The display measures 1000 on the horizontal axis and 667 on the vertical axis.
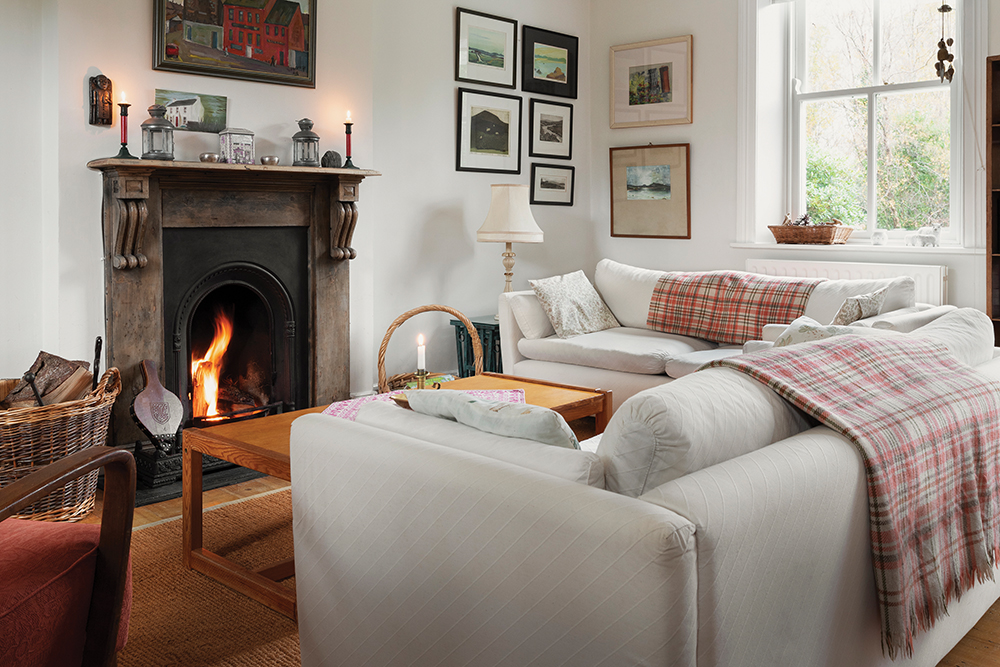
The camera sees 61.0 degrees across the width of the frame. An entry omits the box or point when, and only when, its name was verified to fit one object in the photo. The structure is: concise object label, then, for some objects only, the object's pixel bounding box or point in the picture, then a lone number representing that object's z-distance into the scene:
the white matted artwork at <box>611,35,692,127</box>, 5.61
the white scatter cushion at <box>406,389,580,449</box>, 1.67
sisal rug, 2.17
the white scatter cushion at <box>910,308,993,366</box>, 2.41
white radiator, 4.58
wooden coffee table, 2.43
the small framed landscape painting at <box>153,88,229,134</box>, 3.71
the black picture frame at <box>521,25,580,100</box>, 5.58
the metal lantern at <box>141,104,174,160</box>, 3.52
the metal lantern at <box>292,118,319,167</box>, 4.02
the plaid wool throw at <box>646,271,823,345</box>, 4.31
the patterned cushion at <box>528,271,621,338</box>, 4.68
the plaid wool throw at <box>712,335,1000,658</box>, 1.67
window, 4.92
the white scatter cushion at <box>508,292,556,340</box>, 4.69
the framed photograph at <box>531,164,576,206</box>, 5.79
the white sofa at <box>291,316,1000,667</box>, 1.27
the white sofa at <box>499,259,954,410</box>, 4.15
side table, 5.04
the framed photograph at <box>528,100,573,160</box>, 5.69
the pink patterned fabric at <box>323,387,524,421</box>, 2.96
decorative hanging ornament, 3.74
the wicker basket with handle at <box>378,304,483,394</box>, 4.45
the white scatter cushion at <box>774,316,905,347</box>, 2.34
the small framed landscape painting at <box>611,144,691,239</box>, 5.68
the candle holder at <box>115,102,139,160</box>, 3.39
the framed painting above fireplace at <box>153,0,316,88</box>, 3.67
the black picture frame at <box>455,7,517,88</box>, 5.15
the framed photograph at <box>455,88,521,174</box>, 5.23
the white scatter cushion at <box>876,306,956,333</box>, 3.21
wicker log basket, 2.92
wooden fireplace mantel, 3.47
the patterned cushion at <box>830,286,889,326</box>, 3.76
